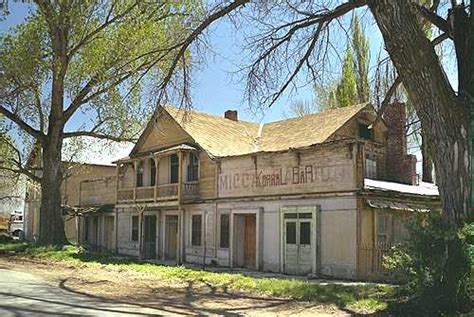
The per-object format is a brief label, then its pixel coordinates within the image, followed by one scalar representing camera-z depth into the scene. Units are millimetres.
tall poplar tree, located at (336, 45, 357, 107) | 35844
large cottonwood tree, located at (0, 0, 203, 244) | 27438
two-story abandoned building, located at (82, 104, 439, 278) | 20469
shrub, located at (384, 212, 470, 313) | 10797
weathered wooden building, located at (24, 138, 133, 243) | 37375
